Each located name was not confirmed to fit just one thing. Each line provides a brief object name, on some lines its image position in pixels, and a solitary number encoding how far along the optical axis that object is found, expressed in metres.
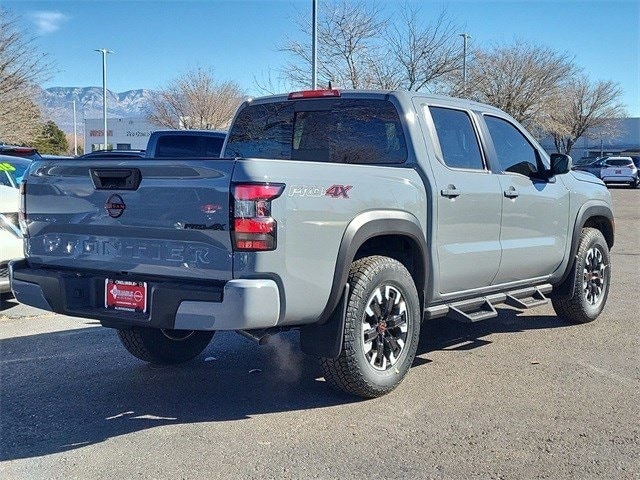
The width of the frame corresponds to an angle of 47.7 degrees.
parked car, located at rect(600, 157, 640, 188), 38.38
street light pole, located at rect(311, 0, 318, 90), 16.92
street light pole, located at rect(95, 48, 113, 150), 41.12
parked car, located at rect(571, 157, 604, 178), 39.96
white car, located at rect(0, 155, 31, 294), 6.77
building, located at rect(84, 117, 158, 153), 56.94
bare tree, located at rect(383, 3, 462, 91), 23.72
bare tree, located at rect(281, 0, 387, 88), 22.08
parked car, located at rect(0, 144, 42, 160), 8.68
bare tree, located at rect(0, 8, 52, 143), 24.92
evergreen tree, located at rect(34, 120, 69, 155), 39.32
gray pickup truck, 3.88
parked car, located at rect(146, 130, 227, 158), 11.45
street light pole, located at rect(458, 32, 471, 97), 24.95
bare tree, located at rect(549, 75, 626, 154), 51.34
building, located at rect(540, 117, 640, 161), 60.63
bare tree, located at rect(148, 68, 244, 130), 41.81
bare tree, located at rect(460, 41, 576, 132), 33.48
